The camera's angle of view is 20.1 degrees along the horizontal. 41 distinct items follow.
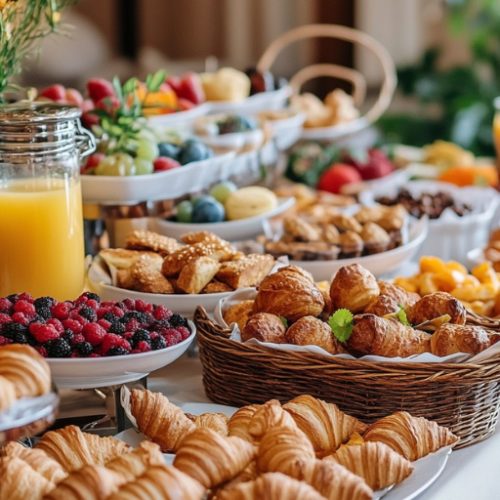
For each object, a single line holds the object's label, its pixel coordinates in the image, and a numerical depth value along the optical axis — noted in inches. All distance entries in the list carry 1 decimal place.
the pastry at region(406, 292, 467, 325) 67.1
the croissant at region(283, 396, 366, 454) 60.5
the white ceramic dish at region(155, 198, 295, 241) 86.9
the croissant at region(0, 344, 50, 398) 53.6
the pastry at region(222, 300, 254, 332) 69.2
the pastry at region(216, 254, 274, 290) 74.6
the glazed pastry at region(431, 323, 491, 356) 64.4
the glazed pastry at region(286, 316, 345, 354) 65.1
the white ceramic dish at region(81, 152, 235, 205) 82.0
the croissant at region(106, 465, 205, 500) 52.3
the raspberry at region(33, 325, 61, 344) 61.4
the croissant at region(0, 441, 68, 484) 55.1
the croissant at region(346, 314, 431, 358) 64.4
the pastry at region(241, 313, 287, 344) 65.5
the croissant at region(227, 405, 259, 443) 59.3
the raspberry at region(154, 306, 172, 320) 65.8
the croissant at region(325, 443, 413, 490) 57.1
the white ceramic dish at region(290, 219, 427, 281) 82.9
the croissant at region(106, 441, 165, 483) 54.7
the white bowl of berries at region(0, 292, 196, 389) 61.4
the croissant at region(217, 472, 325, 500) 52.8
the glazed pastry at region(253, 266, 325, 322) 67.2
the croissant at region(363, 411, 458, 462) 59.5
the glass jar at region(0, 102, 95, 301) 69.6
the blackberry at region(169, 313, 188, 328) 65.8
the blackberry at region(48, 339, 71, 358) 61.1
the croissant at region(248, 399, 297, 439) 58.1
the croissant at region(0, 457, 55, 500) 53.7
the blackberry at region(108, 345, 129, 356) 61.9
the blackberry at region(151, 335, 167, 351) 62.9
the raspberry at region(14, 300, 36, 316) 62.8
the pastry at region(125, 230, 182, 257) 78.4
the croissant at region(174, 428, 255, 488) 54.5
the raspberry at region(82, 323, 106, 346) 62.2
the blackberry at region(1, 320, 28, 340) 61.4
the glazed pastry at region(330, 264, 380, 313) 67.9
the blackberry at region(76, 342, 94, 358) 61.6
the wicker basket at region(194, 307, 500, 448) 63.4
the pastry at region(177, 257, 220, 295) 73.6
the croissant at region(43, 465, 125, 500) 52.8
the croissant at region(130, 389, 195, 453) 60.4
